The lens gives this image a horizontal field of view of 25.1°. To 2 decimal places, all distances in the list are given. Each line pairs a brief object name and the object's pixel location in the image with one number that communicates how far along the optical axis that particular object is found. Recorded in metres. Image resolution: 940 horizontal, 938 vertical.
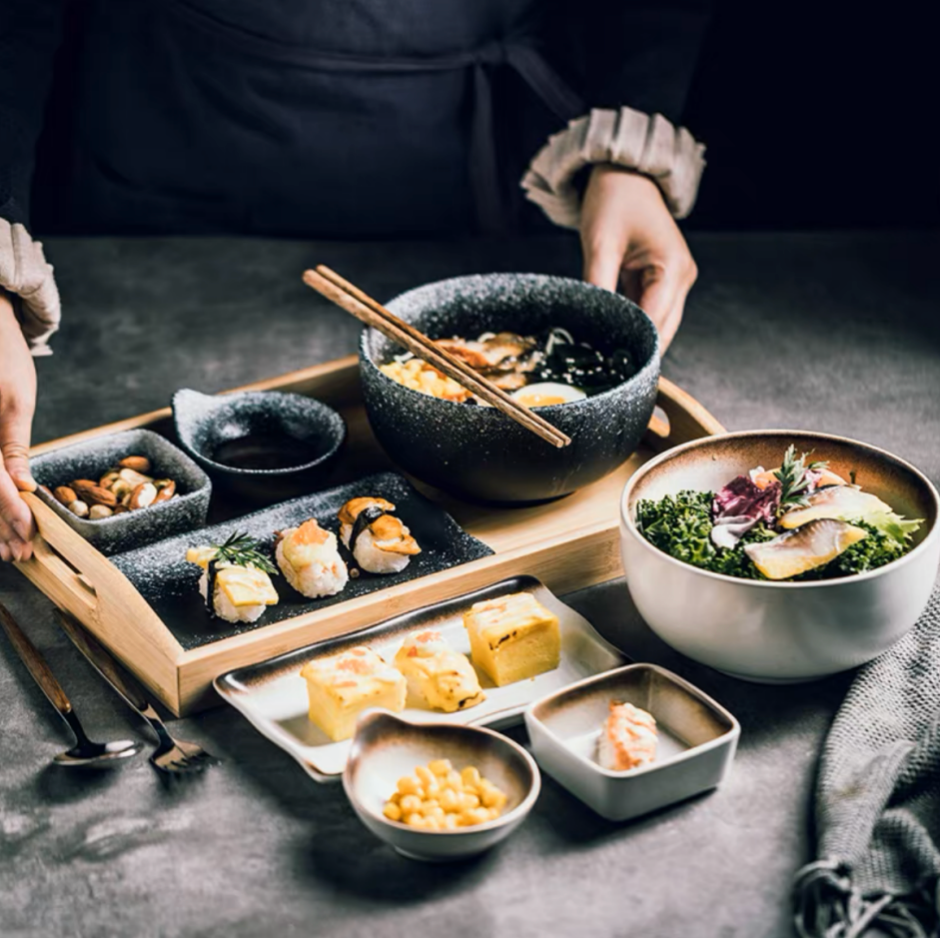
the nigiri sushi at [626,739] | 0.96
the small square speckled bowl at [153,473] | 1.12
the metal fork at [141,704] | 1.00
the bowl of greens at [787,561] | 1.00
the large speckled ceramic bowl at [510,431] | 1.13
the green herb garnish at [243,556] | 1.09
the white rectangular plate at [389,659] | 1.00
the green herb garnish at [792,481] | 1.06
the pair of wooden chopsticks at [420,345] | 1.12
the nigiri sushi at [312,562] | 1.09
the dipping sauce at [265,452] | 1.21
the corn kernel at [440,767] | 0.96
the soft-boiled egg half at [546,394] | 1.22
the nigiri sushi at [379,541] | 1.11
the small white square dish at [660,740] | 0.95
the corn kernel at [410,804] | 0.94
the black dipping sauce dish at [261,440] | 1.18
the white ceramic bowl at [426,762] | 0.93
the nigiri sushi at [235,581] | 1.06
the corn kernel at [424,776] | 0.95
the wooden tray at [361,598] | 1.04
